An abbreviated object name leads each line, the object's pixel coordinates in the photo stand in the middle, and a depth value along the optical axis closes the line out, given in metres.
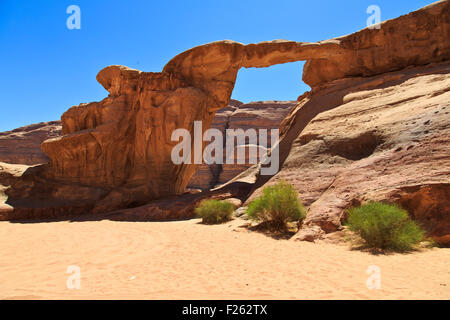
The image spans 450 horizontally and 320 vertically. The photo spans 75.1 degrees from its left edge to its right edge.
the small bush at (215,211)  10.45
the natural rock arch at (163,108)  13.84
